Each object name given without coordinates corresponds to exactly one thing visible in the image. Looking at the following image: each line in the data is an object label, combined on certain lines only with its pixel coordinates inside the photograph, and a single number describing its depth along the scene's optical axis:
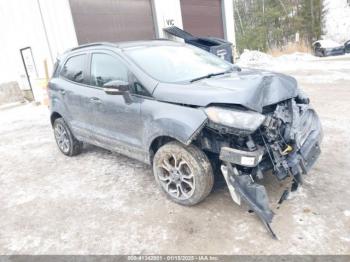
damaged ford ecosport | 2.89
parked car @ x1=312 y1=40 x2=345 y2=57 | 19.77
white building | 9.47
